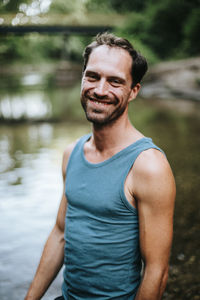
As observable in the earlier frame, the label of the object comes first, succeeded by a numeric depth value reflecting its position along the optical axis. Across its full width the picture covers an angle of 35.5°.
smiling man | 1.50
